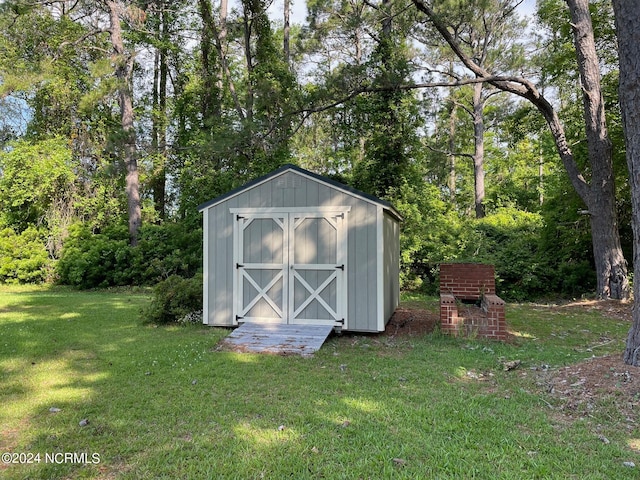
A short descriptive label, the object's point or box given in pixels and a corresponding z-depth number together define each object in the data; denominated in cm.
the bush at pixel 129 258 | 1387
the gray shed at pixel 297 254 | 646
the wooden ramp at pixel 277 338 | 557
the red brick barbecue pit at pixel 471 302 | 610
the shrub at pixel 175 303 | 761
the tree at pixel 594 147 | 891
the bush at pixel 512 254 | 1131
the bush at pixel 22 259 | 1407
